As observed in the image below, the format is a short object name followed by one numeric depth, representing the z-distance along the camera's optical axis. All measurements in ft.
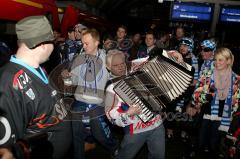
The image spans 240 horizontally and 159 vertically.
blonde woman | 8.37
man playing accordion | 5.90
